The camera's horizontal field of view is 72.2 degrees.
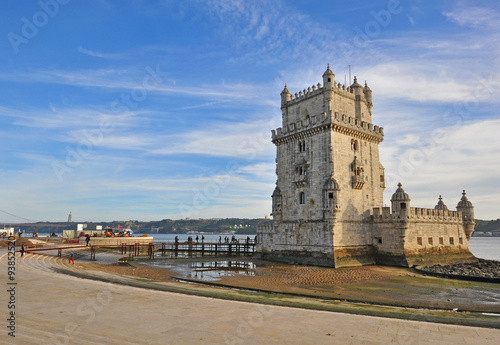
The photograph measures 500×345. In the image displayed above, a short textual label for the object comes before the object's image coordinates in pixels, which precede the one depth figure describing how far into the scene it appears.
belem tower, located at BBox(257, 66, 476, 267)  35.47
